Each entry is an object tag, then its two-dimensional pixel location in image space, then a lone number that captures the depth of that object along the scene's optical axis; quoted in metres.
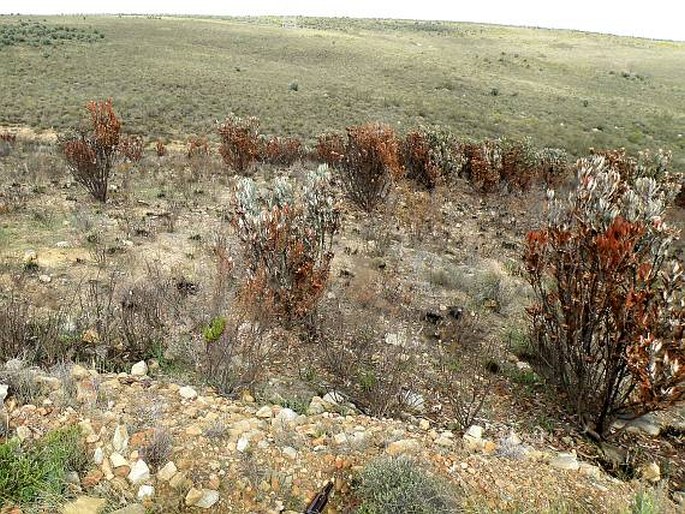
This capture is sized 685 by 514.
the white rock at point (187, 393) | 3.27
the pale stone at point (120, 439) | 2.68
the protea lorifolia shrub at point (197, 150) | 12.93
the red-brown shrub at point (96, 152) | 8.19
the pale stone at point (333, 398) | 3.63
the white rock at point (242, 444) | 2.80
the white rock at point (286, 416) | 3.13
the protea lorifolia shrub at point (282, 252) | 4.67
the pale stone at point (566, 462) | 3.02
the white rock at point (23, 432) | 2.66
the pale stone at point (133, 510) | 2.33
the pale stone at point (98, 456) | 2.61
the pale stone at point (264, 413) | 3.24
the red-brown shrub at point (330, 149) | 10.22
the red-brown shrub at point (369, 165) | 8.80
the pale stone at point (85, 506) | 2.33
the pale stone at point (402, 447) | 2.95
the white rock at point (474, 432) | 3.35
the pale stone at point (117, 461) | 2.60
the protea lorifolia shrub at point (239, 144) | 11.04
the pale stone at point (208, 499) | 2.46
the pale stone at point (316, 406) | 3.44
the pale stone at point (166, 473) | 2.55
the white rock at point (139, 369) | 3.56
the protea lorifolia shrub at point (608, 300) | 3.15
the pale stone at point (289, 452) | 2.81
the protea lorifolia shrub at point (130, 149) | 10.64
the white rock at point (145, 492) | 2.46
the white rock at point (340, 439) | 2.97
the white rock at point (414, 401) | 3.77
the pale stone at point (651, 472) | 3.33
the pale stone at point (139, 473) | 2.53
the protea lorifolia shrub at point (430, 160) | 10.54
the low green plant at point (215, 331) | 3.73
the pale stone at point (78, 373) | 3.27
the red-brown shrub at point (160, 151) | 13.28
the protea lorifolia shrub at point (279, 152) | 12.69
